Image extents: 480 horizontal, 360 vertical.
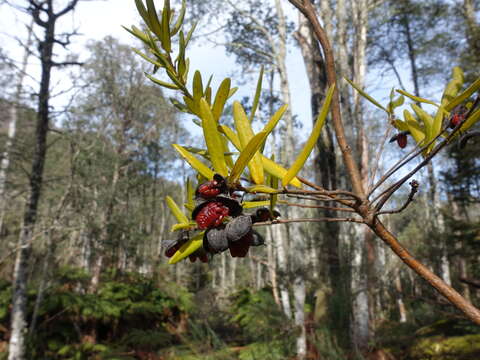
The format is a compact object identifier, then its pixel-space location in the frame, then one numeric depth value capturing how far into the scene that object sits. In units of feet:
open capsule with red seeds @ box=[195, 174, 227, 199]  1.19
